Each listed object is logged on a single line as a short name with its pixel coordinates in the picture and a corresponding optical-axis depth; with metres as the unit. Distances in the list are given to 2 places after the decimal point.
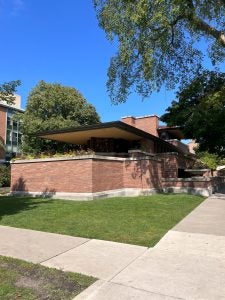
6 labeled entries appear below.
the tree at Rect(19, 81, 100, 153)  21.14
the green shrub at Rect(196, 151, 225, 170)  21.81
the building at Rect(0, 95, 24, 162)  30.68
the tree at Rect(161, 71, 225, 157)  11.59
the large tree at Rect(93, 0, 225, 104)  9.22
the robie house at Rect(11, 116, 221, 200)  9.77
